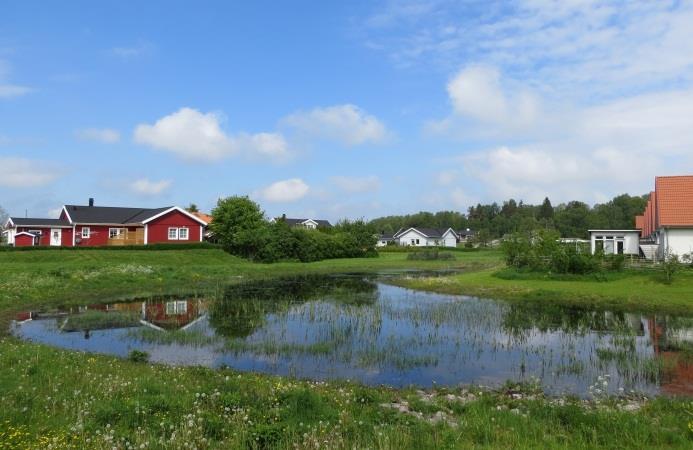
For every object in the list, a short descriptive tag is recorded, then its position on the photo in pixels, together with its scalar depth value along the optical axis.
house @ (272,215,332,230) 108.12
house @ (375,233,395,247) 122.72
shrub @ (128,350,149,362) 12.89
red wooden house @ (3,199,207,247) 53.50
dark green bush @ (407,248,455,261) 61.09
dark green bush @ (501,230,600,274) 29.75
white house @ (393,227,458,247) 106.12
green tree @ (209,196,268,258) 52.81
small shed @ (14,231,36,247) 52.91
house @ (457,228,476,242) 134.65
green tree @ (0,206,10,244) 91.05
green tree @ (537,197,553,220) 157.12
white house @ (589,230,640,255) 47.72
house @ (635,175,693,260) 35.38
